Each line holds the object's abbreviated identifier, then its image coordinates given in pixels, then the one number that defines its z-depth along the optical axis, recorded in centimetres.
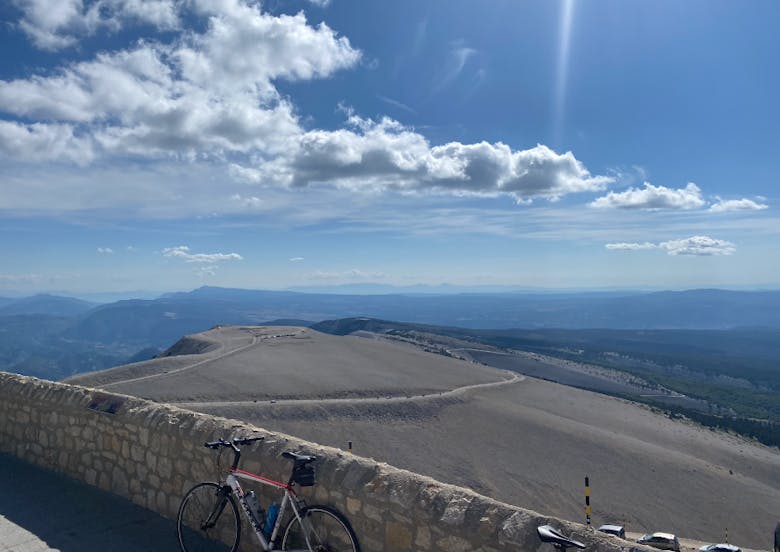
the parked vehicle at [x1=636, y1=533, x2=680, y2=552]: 2151
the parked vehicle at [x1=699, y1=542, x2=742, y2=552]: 1857
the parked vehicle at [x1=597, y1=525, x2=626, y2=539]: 2230
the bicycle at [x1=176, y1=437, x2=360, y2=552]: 579
